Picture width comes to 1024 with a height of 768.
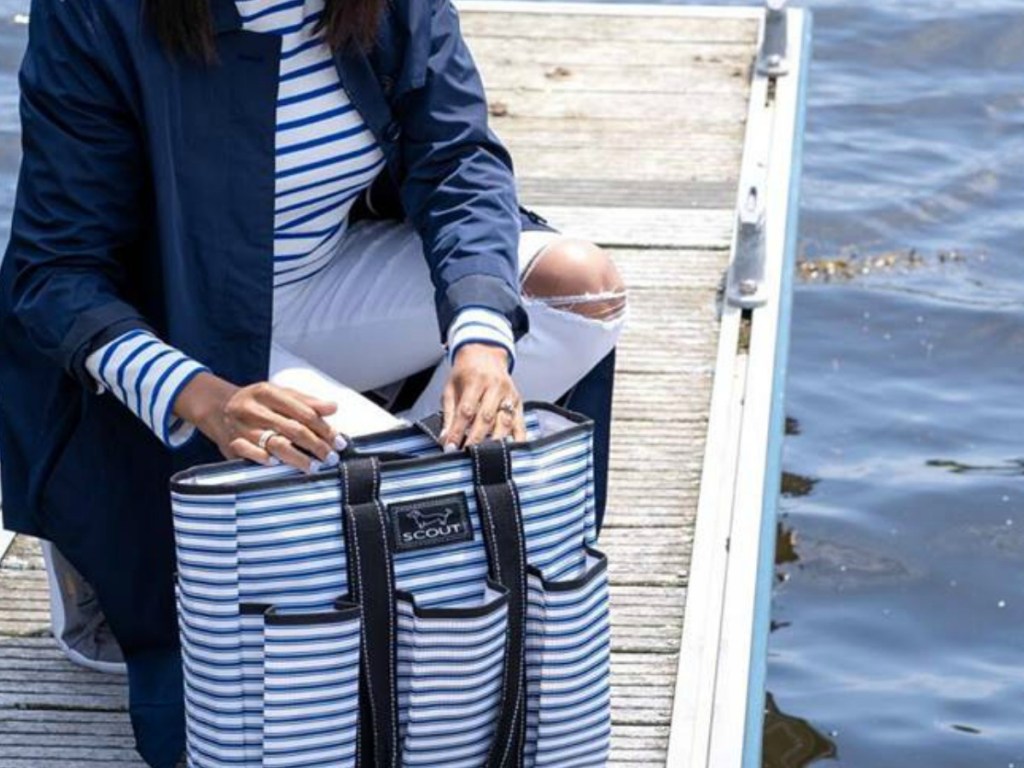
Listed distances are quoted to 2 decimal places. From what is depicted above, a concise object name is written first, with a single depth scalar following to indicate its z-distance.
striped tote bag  2.62
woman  2.90
